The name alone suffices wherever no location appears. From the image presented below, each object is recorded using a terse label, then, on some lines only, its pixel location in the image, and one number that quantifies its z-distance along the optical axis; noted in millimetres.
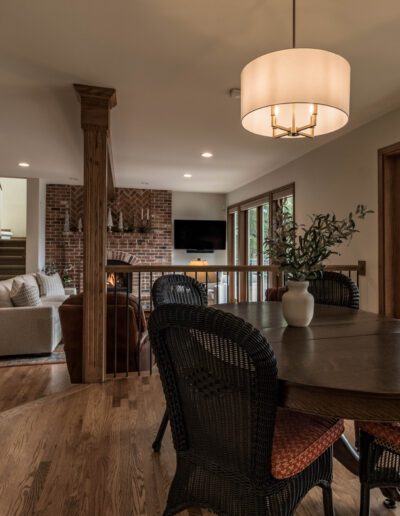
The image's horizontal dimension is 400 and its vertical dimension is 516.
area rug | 3975
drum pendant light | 1517
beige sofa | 4086
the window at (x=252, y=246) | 6672
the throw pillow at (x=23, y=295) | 4207
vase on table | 1621
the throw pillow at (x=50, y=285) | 5781
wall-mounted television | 7605
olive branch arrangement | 1563
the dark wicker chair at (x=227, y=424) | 906
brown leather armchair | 3020
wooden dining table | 916
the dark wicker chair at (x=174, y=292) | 1933
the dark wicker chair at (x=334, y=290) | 2281
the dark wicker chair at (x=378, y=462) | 1228
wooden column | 2867
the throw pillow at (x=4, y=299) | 4180
